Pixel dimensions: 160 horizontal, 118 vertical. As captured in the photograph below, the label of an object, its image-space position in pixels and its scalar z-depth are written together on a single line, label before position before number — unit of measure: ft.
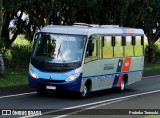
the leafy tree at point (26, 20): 111.41
